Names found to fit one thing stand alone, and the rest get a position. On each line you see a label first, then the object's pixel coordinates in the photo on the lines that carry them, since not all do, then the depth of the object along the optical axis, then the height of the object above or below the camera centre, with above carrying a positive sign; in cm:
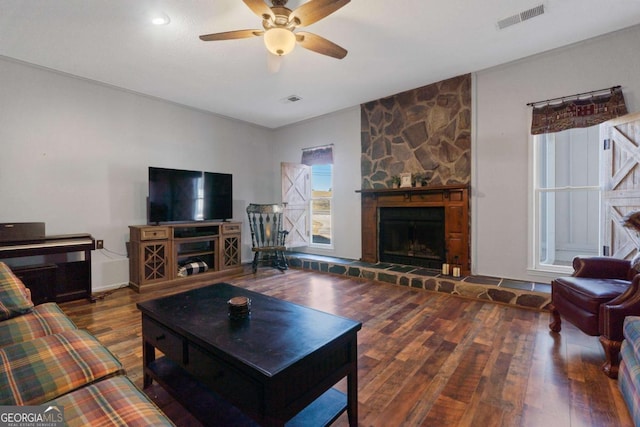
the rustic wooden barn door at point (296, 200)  536 +20
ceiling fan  193 +138
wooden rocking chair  489 -33
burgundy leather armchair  182 -63
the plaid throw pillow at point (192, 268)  416 -86
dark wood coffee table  112 -67
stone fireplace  376 +55
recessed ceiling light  243 +167
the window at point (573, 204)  411 +10
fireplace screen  402 -39
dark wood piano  289 -60
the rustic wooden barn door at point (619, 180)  257 +28
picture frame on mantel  421 +45
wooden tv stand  375 -59
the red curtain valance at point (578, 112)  281 +102
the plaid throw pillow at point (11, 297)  159 -50
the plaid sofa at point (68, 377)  91 -63
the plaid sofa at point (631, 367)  137 -82
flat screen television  393 +23
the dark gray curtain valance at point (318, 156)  518 +103
